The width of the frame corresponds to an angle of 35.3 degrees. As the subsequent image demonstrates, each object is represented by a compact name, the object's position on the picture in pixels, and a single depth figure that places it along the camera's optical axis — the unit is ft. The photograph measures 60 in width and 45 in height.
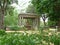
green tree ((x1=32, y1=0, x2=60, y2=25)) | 25.70
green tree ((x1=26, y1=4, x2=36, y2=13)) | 63.40
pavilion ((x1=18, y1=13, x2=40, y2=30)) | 46.37
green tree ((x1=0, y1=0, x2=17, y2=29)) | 34.69
